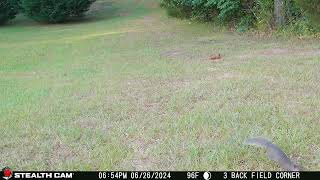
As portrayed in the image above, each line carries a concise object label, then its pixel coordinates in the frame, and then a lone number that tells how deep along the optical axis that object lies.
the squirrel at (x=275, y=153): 4.49
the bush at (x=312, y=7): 11.55
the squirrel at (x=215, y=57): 10.71
